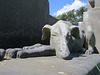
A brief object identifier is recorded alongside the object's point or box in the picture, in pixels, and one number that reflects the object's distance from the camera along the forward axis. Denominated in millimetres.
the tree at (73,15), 25824
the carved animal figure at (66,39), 1920
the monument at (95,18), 3493
